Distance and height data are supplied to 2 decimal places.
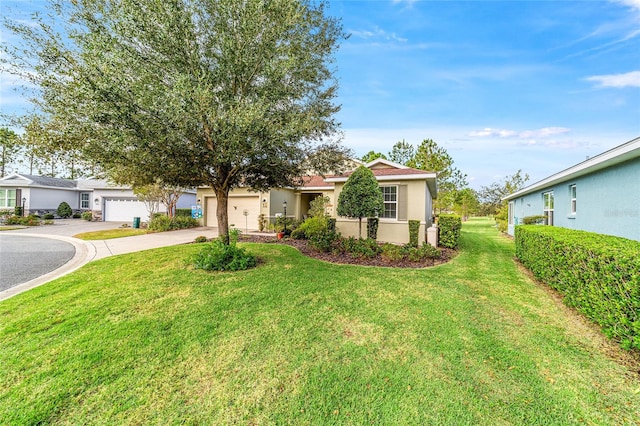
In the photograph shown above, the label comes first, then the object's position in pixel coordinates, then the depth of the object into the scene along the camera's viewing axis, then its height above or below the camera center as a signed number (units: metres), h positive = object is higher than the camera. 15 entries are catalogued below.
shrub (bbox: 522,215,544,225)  12.35 -0.39
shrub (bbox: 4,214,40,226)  17.72 -0.44
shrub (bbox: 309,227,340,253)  9.34 -1.03
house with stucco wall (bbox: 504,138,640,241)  5.62 +0.55
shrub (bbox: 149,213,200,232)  15.73 -0.56
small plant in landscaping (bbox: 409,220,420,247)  10.57 -0.73
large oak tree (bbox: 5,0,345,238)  4.66 +2.82
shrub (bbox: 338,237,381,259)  8.42 -1.22
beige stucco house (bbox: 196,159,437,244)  10.95 +0.68
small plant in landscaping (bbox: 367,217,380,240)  11.23 -0.63
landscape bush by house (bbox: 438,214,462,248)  10.33 -0.72
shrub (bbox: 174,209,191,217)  19.24 +0.16
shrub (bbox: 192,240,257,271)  6.57 -1.21
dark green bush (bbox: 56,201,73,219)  23.56 +0.44
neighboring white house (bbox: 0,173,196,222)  21.59 +1.39
